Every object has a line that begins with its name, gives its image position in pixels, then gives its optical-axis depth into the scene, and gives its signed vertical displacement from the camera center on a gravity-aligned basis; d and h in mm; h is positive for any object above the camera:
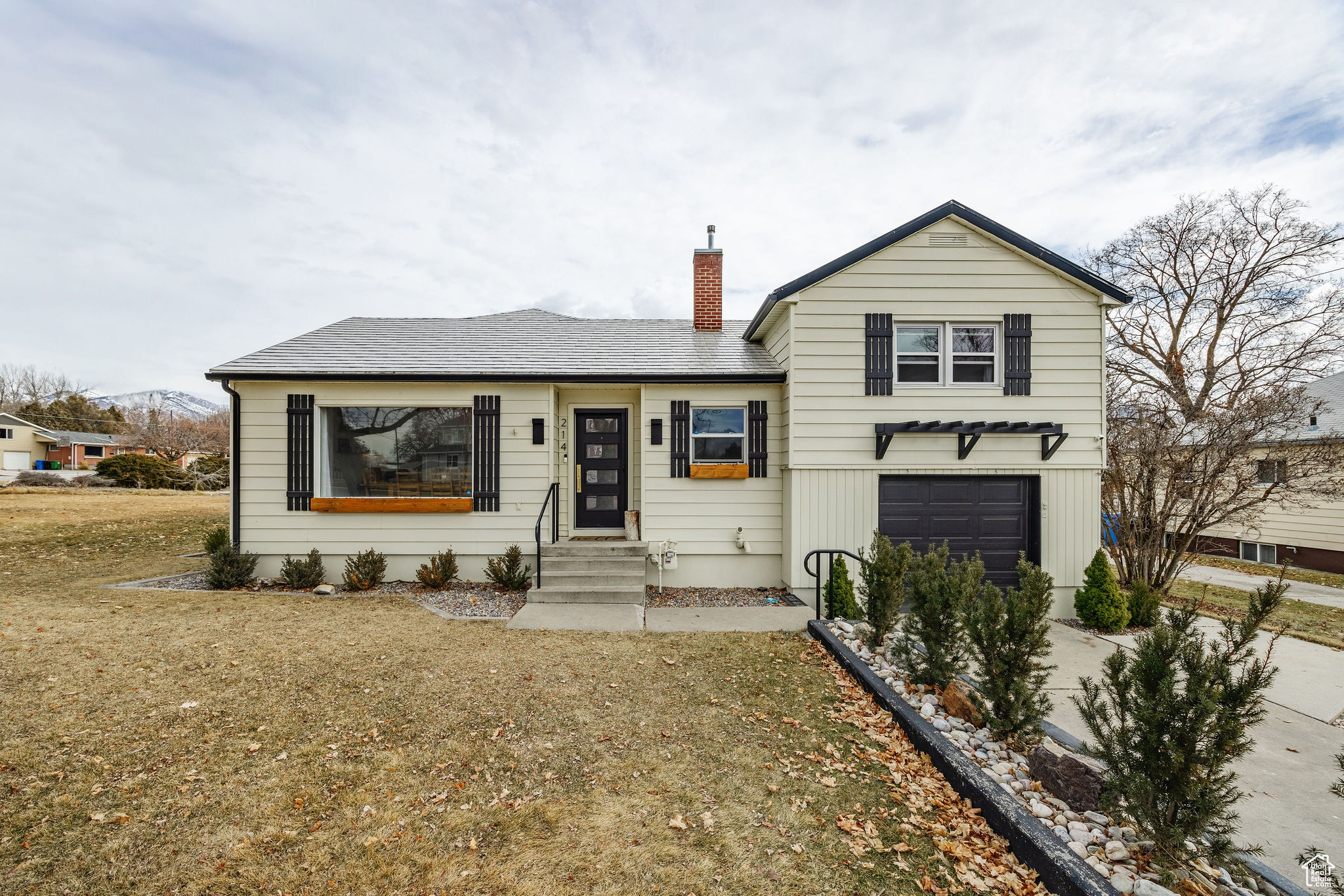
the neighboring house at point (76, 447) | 41281 -2
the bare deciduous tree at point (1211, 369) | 7840 +1796
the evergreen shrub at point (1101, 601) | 6719 -2102
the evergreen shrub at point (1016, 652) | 3322 -1419
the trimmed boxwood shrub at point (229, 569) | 7355 -1824
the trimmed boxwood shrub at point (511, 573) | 7516 -1910
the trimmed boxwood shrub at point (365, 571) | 7480 -1890
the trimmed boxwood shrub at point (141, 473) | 25891 -1379
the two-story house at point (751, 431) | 7488 +256
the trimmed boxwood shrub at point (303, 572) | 7523 -1903
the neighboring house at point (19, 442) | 37612 +345
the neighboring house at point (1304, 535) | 12516 -2347
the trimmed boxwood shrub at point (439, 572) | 7586 -1913
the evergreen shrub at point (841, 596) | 6434 -1943
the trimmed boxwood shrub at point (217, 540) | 8453 -1599
